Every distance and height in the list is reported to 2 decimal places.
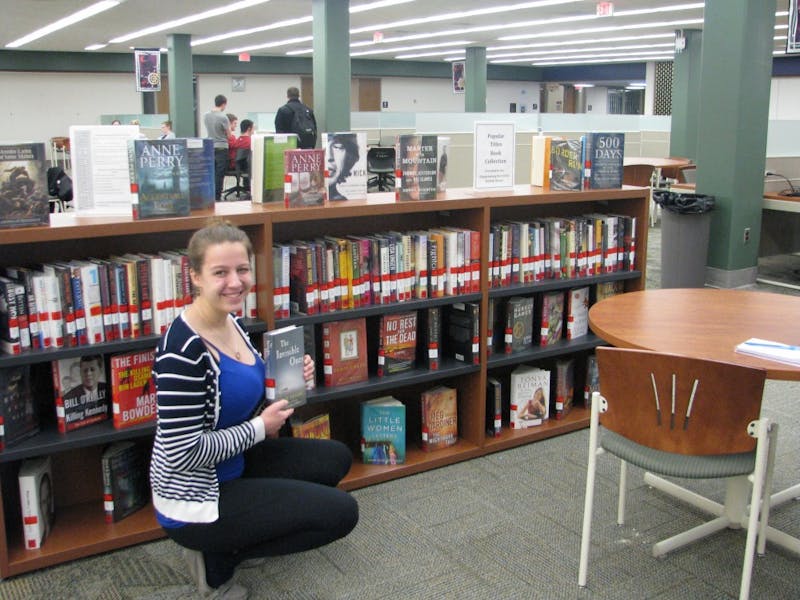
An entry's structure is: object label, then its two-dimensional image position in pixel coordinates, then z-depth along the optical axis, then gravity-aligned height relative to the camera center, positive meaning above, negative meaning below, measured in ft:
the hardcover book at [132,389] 8.02 -2.44
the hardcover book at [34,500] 7.80 -3.50
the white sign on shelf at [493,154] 10.37 +0.01
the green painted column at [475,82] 57.82 +5.41
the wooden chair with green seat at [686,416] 6.36 -2.23
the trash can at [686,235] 19.88 -2.04
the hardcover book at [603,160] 11.10 -0.07
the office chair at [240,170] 34.17 -0.69
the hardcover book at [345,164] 9.43 -0.12
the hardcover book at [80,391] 7.87 -2.43
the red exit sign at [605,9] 36.19 +6.84
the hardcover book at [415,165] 9.77 -0.13
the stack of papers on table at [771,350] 6.86 -1.76
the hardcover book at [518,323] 10.87 -2.37
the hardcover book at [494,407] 10.76 -3.49
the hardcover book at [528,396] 11.05 -3.44
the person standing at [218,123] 37.06 +1.49
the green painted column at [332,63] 32.91 +3.90
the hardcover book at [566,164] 11.07 -0.13
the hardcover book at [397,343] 9.91 -2.42
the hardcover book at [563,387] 11.46 -3.42
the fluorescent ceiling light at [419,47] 54.82 +7.96
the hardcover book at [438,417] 10.41 -3.52
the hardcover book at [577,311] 11.47 -2.32
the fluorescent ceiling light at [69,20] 36.48 +7.17
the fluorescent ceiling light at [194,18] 36.83 +7.27
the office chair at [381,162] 34.17 -0.35
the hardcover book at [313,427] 9.41 -3.33
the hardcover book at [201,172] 8.48 -0.20
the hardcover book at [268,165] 8.91 -0.12
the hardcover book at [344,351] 9.58 -2.45
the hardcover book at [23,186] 7.22 -0.30
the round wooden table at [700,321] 7.30 -1.75
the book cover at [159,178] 7.89 -0.24
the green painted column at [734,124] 20.02 +0.80
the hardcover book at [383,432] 9.99 -3.56
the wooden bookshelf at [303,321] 7.79 -1.93
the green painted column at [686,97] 43.83 +3.27
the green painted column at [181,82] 50.16 +4.69
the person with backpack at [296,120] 30.32 +1.34
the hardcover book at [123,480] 8.36 -3.55
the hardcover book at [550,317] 11.18 -2.35
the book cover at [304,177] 8.84 -0.26
